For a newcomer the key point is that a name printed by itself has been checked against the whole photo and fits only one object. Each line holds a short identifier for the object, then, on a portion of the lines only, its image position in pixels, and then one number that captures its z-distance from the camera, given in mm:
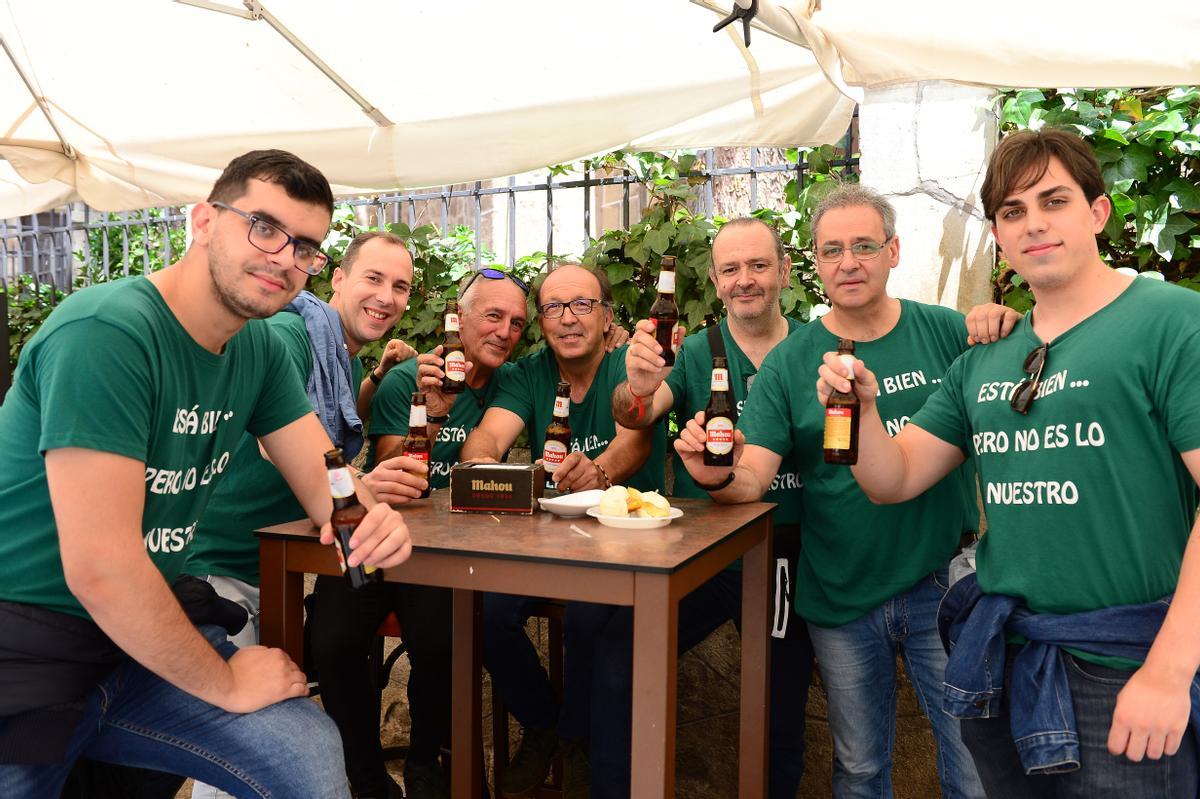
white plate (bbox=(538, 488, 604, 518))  2502
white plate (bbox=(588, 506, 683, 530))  2346
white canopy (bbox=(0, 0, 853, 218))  3170
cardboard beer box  2543
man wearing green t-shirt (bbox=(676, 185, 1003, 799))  2660
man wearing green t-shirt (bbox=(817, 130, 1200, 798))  1743
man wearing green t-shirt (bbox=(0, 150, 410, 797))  1826
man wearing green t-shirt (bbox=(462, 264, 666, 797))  3051
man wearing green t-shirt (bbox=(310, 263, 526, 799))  3037
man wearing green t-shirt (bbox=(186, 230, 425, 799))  2861
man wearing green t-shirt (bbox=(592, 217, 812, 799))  2713
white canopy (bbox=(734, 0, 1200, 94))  2176
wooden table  1919
